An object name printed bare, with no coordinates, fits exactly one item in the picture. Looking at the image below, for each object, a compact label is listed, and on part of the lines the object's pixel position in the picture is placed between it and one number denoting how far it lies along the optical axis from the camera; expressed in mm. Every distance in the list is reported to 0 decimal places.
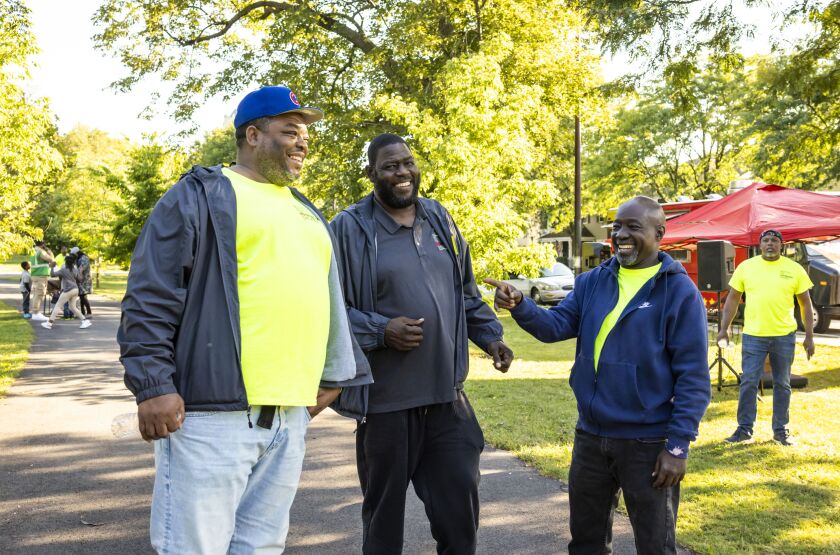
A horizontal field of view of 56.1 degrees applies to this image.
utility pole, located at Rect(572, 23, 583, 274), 25938
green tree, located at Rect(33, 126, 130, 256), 34600
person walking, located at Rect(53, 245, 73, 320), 21302
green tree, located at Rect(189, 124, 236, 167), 47794
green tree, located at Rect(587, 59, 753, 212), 34844
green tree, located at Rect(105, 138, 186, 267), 32469
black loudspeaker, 11094
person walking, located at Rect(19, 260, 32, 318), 22594
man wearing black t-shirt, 3469
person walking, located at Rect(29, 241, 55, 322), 20422
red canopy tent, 10961
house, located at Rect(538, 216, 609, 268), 53844
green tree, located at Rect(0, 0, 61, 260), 14266
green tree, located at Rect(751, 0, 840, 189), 7695
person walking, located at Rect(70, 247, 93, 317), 20639
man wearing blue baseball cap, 2395
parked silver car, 26875
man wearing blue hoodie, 3330
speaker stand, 10597
